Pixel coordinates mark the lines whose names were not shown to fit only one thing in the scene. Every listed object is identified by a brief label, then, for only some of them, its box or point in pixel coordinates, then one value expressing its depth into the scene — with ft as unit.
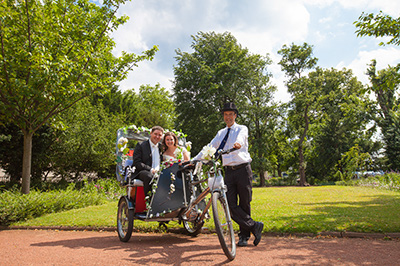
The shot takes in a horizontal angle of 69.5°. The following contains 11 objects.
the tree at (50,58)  28.19
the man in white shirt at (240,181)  15.21
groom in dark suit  17.47
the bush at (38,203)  26.20
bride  19.88
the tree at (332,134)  103.55
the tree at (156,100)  159.63
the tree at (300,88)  102.53
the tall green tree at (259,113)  95.50
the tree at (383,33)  21.40
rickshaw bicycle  16.46
